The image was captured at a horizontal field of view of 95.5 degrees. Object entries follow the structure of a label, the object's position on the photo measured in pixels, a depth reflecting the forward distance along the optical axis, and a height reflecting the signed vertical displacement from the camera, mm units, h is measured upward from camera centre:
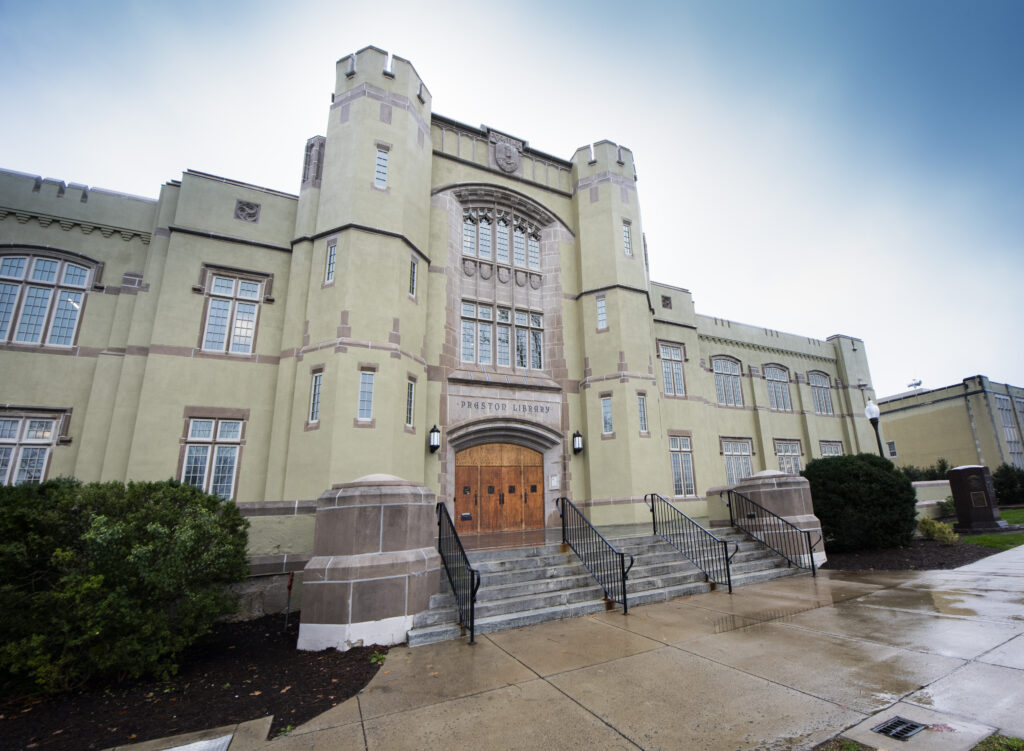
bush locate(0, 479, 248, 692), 5473 -957
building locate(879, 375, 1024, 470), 30156 +4352
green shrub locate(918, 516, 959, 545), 12992 -1129
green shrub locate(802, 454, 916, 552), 12508 -405
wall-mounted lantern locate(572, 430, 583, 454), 14719 +1621
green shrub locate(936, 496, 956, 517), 19000 -704
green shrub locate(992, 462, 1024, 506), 25812 +170
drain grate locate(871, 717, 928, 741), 3598 -1825
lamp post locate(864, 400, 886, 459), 14512 +2408
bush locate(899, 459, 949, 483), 27688 +1077
